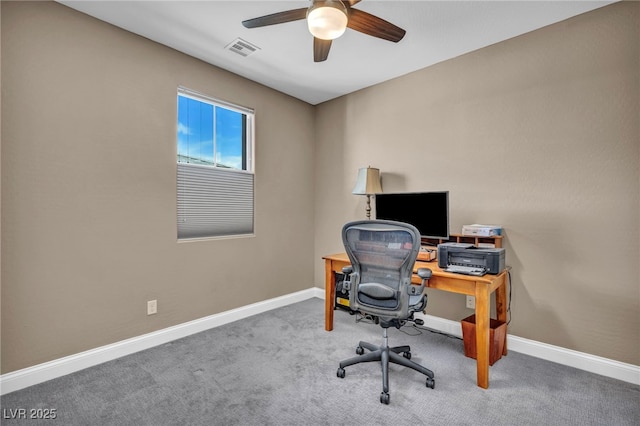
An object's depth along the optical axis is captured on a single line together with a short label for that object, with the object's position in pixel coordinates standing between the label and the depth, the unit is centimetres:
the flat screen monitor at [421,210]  269
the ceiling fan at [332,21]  169
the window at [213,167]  295
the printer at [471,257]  223
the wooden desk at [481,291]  206
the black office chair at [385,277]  202
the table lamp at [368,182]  329
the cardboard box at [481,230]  256
